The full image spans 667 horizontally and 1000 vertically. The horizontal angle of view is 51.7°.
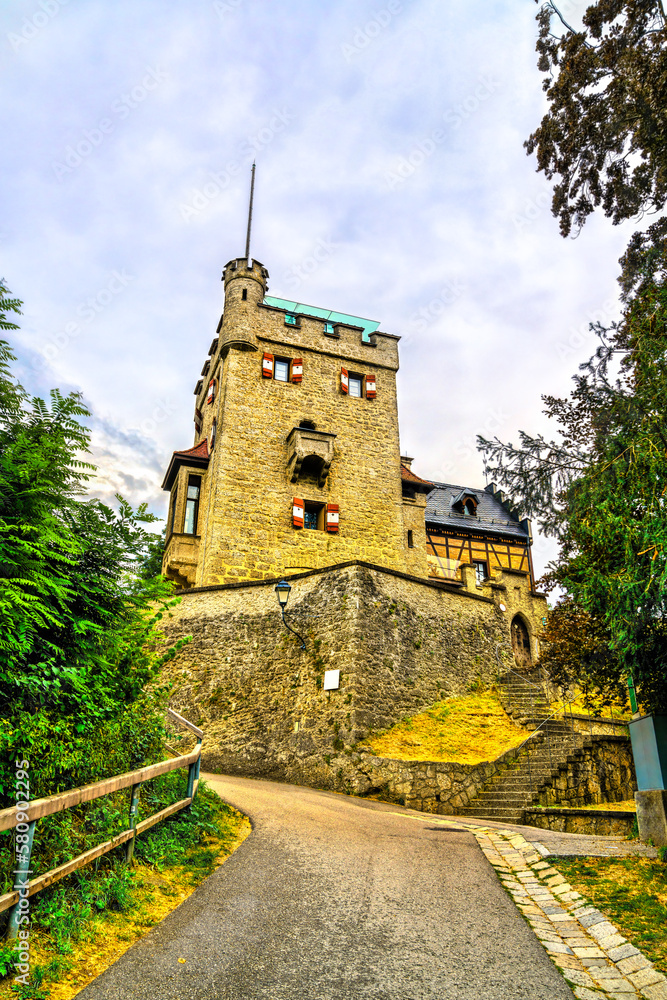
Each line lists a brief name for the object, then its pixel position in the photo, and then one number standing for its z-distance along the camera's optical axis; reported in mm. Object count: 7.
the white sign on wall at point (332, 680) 13969
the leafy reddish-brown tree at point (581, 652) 10138
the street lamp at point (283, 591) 14547
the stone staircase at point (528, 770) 10922
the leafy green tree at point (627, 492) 6781
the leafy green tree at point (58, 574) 4164
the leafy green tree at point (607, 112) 8250
